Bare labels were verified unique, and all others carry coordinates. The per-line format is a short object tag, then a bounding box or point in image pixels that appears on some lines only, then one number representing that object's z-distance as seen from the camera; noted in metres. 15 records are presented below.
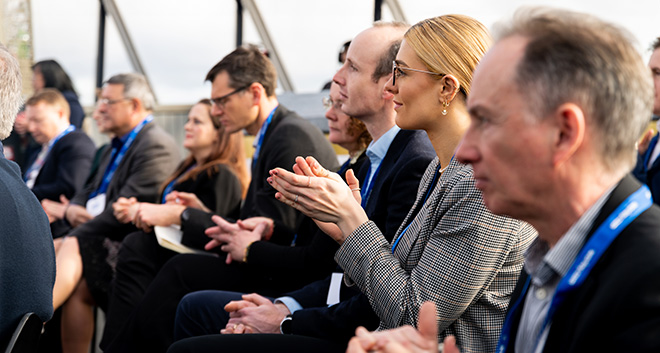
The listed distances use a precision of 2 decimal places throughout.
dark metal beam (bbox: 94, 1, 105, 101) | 9.64
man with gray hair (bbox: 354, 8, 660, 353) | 0.98
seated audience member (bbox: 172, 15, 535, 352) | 1.61
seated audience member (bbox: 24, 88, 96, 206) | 5.33
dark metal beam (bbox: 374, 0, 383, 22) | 6.93
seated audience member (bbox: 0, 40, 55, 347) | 1.79
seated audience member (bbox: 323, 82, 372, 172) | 2.94
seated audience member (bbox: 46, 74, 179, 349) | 3.93
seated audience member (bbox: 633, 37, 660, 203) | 3.06
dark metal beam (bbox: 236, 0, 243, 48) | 8.43
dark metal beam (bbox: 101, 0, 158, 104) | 9.44
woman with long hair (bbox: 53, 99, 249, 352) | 3.86
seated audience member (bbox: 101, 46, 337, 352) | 3.07
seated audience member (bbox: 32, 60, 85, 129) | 7.12
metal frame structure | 7.03
